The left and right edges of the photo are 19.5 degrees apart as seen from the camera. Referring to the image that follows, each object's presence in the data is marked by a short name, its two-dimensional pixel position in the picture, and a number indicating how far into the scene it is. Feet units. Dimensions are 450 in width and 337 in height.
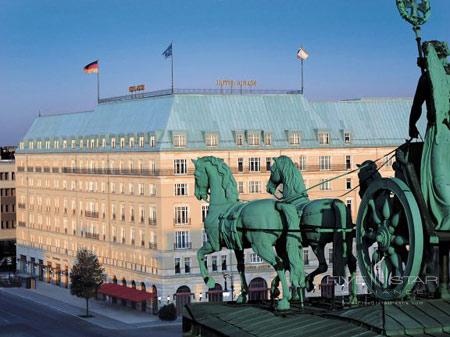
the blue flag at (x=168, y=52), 456.45
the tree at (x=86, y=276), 418.92
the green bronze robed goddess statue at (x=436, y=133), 144.66
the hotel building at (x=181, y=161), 415.23
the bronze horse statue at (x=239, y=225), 168.45
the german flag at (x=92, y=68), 515.91
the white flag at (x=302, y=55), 463.01
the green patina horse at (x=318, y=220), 164.14
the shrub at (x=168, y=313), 392.27
